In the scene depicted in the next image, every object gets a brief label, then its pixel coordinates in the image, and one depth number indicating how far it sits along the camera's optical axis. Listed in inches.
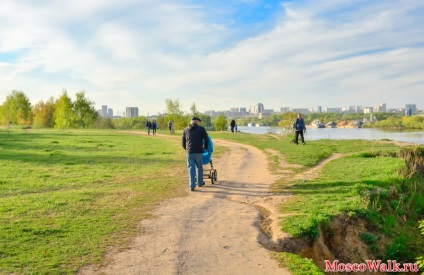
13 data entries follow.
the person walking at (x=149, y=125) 1668.3
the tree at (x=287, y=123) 1825.5
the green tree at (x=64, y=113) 2886.3
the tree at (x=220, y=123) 3420.3
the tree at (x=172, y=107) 2977.4
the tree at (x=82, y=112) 2955.2
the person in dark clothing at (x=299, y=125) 956.6
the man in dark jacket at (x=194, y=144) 445.7
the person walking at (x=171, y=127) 1718.5
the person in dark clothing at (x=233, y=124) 1757.4
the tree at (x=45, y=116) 3363.7
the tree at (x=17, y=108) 3464.6
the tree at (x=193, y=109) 3195.1
